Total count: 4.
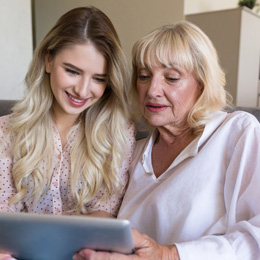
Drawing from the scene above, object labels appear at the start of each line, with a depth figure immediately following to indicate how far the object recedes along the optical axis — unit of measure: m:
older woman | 0.95
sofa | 1.42
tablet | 0.72
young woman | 1.29
